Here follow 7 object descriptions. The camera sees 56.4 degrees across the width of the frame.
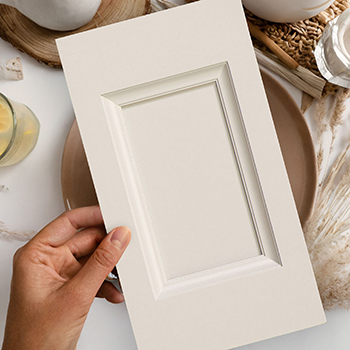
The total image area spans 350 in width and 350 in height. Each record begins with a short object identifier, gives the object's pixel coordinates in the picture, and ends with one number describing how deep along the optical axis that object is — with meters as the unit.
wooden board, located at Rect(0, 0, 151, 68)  0.64
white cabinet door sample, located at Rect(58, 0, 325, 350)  0.43
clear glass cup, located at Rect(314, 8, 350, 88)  0.60
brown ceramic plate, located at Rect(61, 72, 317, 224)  0.61
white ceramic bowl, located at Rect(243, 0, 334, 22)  0.54
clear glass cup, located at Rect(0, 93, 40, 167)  0.60
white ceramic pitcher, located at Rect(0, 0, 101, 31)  0.53
